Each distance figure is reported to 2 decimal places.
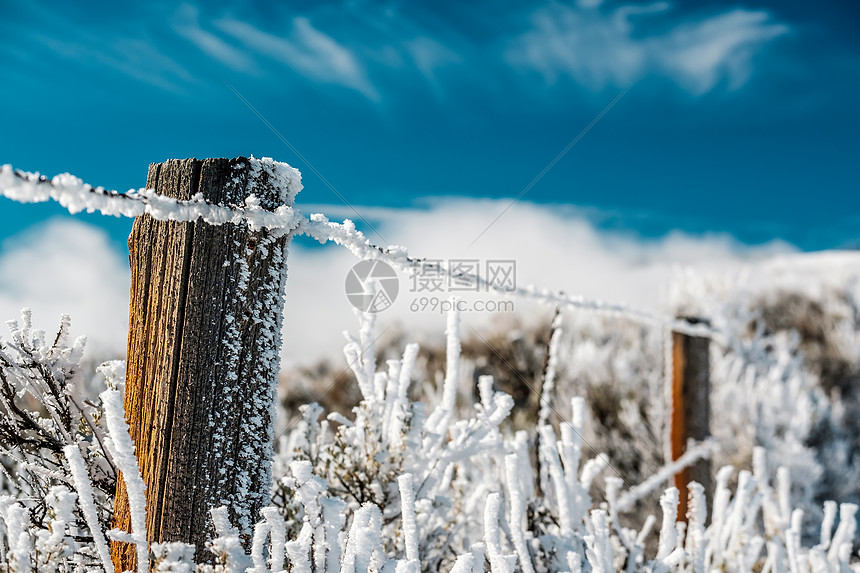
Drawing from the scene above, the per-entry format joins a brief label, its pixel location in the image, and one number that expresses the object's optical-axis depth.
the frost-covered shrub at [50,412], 1.30
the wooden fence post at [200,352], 1.16
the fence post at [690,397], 3.39
